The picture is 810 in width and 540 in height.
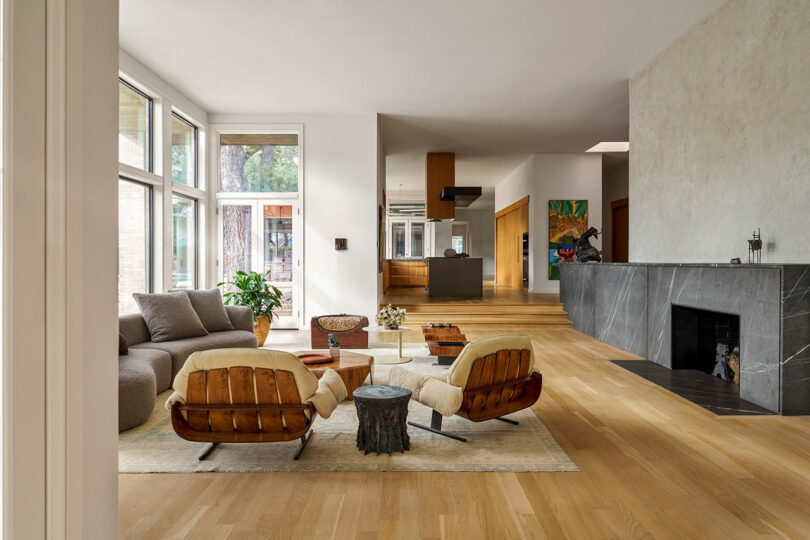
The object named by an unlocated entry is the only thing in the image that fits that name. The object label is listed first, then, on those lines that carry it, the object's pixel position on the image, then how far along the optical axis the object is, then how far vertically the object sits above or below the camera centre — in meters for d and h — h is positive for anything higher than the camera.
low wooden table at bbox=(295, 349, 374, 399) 4.03 -0.81
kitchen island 10.73 -0.20
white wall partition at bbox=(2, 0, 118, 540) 1.32 -0.01
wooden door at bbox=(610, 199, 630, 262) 12.83 +0.96
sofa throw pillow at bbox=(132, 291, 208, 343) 4.86 -0.48
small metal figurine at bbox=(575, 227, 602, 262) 8.29 +0.30
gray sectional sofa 3.54 -0.76
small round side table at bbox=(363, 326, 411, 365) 5.75 -1.07
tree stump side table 3.02 -0.92
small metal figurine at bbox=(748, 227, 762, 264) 4.34 +0.17
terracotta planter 7.08 -0.85
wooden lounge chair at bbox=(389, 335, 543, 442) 3.06 -0.73
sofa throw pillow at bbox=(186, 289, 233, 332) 5.49 -0.48
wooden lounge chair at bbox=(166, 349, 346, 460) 2.68 -0.71
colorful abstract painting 11.21 +0.98
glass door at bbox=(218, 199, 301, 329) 8.27 +0.40
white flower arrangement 5.70 -0.56
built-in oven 11.92 +0.20
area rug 2.87 -1.12
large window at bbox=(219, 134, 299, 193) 8.24 +1.64
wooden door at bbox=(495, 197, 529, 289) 12.59 +0.73
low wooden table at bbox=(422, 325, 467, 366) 5.19 -0.80
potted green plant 7.11 -0.45
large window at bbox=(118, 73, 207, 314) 6.05 +0.97
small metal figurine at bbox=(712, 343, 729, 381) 4.97 -0.94
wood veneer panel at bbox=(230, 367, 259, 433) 2.68 -0.69
